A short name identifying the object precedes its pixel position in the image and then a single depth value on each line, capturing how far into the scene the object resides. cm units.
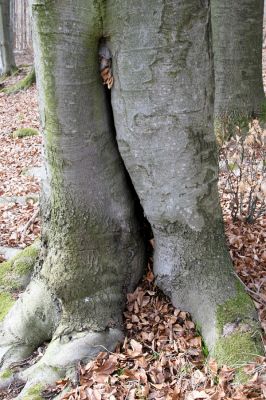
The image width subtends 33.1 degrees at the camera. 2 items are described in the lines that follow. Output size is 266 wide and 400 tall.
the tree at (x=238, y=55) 598
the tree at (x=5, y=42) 1784
